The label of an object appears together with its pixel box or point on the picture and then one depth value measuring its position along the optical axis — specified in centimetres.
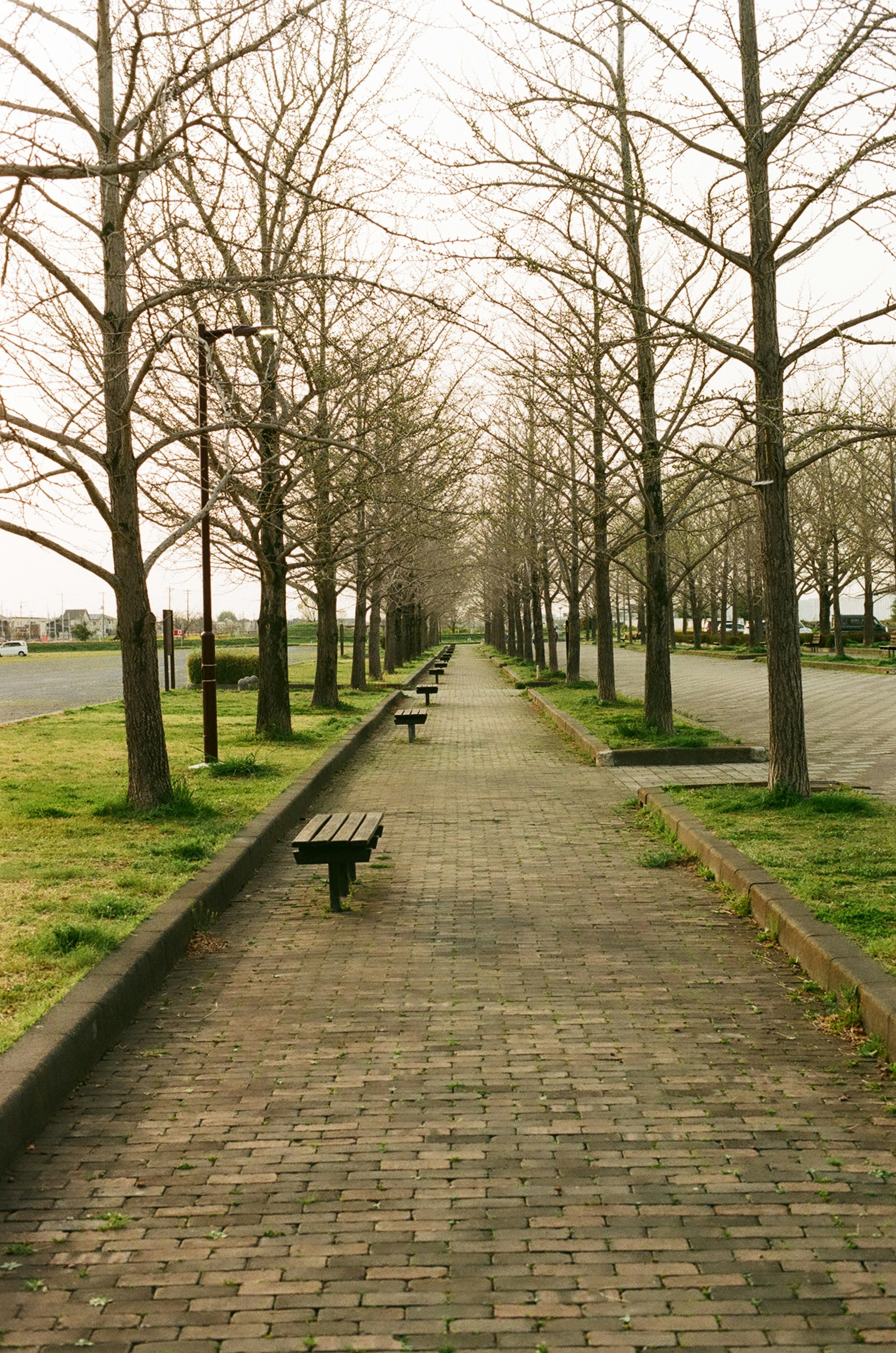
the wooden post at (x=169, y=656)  3136
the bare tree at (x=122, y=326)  833
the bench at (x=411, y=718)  1872
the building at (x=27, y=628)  15238
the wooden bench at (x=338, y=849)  772
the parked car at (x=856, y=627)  6700
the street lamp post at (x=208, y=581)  1251
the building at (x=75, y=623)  17012
